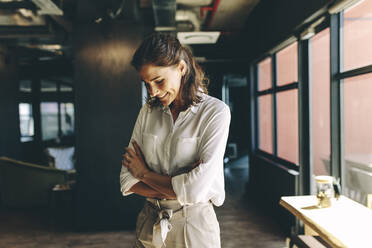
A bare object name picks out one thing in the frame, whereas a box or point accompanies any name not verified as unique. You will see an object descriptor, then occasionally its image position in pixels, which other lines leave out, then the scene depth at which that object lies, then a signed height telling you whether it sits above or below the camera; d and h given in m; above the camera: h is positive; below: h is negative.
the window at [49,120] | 8.45 +0.04
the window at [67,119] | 8.92 +0.06
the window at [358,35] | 2.36 +0.69
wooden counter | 1.60 -0.67
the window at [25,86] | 8.15 +1.00
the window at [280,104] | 4.07 +0.22
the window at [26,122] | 7.84 -0.01
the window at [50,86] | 8.92 +1.07
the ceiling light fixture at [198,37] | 4.23 +1.22
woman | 1.16 -0.15
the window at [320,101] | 3.15 +0.18
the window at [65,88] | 9.09 +1.03
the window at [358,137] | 2.40 -0.18
